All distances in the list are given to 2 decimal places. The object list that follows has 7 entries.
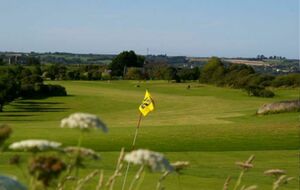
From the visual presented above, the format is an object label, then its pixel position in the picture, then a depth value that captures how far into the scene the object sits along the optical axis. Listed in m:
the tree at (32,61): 138.79
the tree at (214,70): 87.18
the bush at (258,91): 69.48
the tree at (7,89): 54.51
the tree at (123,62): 120.81
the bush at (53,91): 72.00
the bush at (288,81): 82.00
